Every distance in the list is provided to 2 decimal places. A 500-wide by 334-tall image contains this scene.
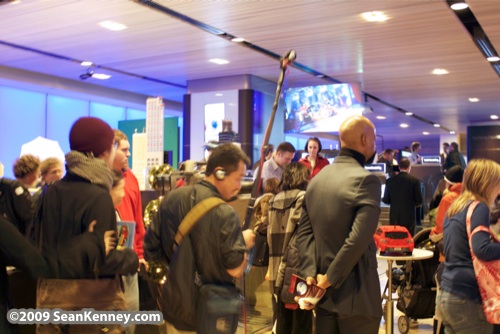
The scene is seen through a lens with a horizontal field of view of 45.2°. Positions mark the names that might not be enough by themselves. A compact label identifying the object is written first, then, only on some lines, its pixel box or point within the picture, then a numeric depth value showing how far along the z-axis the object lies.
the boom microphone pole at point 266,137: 2.77
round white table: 4.63
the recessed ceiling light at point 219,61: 9.30
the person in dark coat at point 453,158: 10.81
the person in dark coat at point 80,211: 2.21
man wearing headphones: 2.43
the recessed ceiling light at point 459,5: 6.38
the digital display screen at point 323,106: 10.52
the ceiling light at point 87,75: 10.53
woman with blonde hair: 3.20
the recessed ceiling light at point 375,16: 6.71
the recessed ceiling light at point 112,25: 7.26
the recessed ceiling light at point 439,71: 9.97
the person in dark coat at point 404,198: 8.23
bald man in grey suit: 2.75
